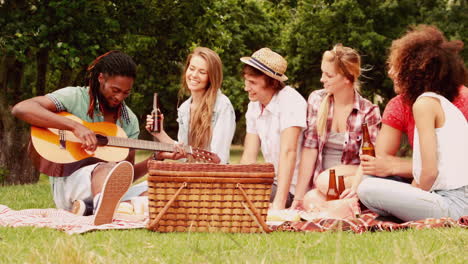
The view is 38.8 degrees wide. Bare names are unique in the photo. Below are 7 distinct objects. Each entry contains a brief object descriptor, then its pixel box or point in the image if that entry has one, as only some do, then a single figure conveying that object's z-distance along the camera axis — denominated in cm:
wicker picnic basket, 471
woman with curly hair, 496
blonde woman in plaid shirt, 639
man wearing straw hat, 629
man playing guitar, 569
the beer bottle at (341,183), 611
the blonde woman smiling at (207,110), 639
